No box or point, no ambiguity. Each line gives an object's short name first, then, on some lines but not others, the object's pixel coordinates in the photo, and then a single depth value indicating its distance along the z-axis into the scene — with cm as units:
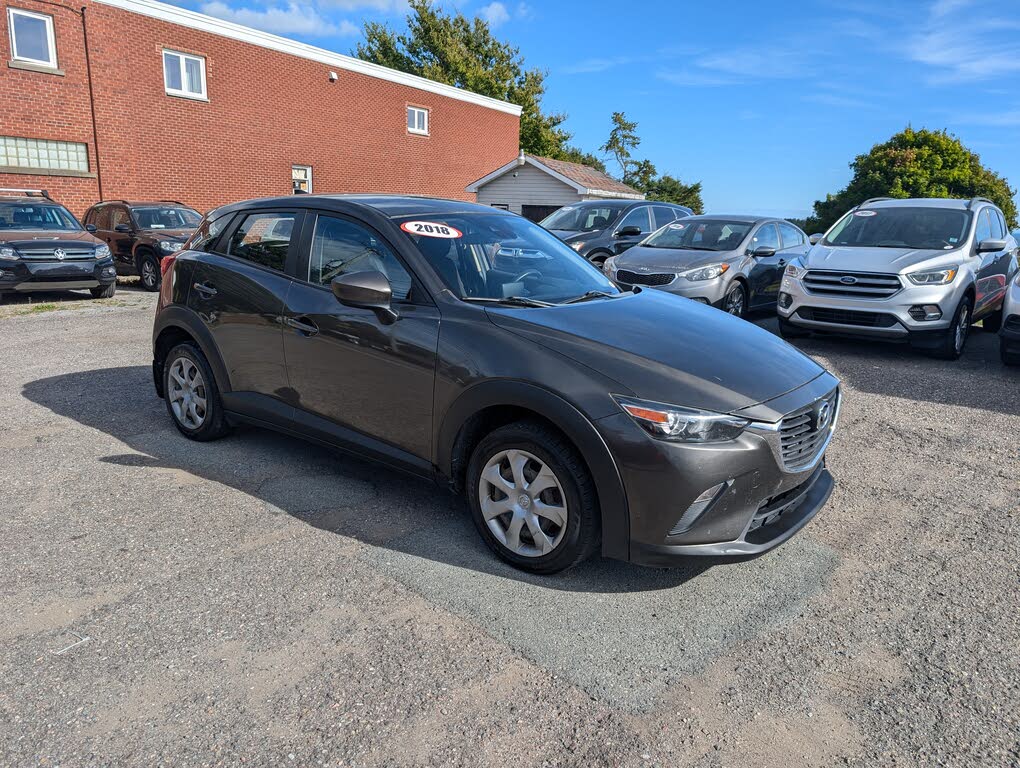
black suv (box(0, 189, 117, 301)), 1120
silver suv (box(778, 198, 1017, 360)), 800
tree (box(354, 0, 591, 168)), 4500
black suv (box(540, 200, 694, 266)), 1235
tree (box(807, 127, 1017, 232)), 3975
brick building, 1698
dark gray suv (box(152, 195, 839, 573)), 297
